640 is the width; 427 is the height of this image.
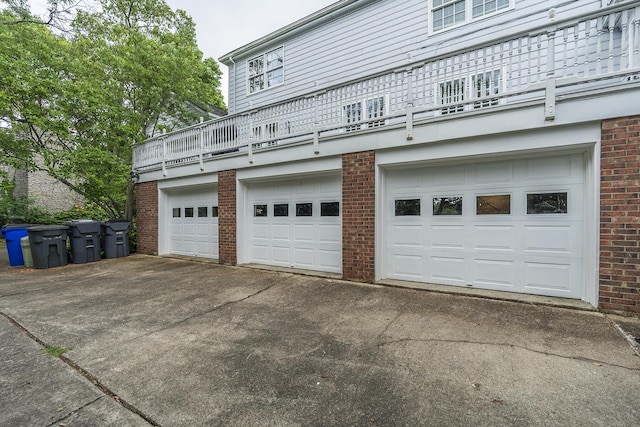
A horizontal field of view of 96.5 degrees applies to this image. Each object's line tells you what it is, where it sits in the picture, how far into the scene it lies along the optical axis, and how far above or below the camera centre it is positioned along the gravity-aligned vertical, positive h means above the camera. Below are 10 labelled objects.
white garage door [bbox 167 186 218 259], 8.19 -0.37
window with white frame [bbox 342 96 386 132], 5.28 +1.80
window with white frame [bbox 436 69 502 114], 4.31 +1.83
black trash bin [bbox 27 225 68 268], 7.04 -0.87
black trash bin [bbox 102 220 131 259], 8.60 -0.87
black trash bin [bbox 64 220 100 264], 7.80 -0.84
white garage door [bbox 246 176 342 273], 6.08 -0.33
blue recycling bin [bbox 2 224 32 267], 7.42 -0.84
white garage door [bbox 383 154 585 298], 4.15 -0.27
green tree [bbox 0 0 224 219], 7.85 +3.72
